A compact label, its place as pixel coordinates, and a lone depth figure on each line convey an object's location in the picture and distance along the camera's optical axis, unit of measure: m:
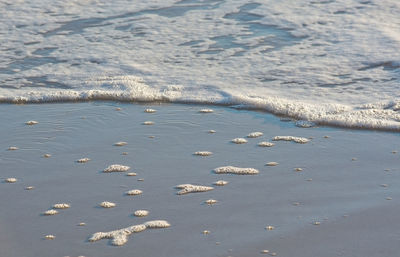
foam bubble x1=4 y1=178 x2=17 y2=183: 9.58
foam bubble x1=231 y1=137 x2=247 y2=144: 11.00
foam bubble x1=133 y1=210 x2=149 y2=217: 8.47
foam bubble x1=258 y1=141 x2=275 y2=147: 10.87
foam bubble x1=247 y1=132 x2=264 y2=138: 11.28
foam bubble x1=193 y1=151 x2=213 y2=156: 10.48
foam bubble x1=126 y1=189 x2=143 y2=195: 9.12
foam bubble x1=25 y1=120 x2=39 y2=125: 12.11
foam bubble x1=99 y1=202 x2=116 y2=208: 8.72
